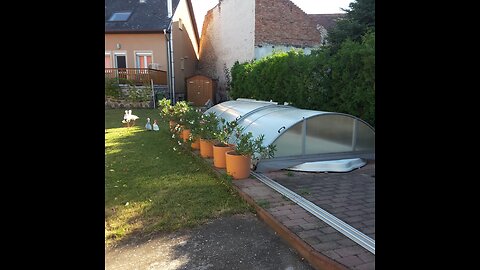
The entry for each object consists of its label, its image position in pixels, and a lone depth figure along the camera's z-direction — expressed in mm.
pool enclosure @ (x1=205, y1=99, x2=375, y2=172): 6402
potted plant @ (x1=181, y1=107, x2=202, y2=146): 7880
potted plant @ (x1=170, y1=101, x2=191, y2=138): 8951
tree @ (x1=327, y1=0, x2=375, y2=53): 12531
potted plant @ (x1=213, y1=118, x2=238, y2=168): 6582
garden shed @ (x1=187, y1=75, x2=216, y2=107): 22047
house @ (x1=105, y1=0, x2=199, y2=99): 22231
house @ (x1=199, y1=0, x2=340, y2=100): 18844
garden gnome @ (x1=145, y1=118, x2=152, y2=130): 12281
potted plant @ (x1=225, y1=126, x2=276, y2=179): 5723
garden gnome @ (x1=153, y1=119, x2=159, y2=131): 12132
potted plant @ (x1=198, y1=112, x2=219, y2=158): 7363
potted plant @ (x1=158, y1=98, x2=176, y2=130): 10242
